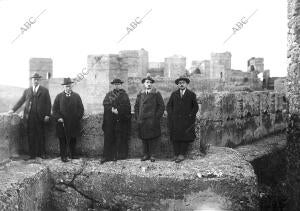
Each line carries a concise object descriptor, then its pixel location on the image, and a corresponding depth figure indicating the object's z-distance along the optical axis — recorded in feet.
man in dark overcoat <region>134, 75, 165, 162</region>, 18.89
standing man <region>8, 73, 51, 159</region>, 20.03
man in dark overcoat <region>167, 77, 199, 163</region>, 18.62
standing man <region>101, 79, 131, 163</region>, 19.56
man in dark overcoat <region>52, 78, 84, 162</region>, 19.97
